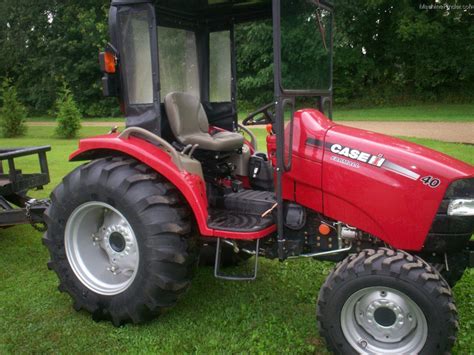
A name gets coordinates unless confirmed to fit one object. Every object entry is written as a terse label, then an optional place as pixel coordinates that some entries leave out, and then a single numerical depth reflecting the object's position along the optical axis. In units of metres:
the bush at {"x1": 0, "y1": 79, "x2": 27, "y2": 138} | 17.70
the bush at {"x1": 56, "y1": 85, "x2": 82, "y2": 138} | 17.11
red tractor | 2.78
